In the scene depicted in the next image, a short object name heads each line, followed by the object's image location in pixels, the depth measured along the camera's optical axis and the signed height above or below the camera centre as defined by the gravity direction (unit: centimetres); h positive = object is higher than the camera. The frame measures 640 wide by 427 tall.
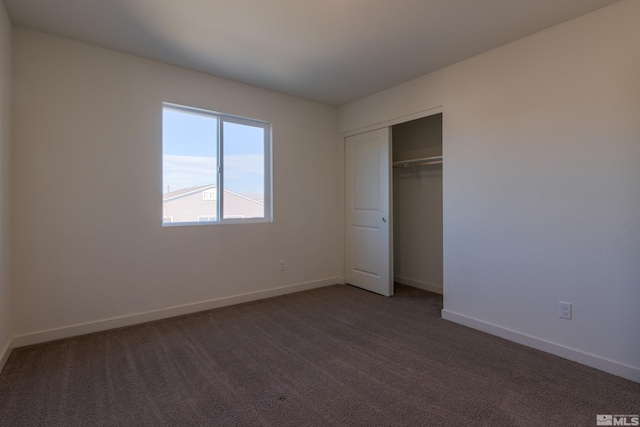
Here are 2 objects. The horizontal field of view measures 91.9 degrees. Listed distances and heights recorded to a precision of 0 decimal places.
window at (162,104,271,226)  317 +52
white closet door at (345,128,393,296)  383 +2
